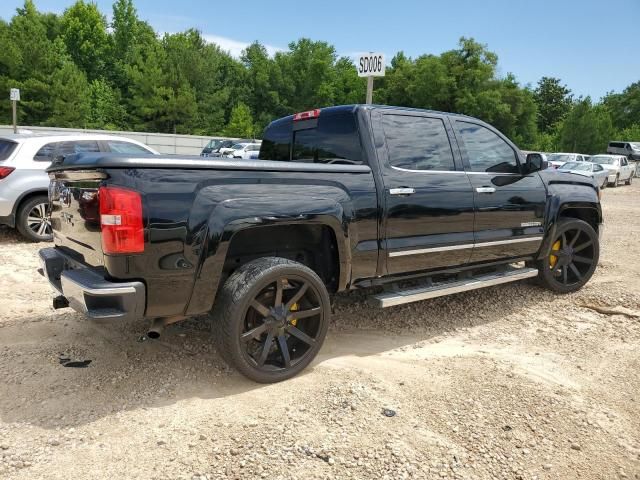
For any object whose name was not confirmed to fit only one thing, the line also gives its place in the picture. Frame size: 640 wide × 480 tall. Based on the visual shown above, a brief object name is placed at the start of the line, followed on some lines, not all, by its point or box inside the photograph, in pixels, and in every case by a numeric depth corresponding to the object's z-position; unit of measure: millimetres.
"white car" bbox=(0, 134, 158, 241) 7199
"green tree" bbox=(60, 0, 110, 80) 49250
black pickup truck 2926
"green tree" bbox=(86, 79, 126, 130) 40031
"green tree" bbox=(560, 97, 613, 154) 43812
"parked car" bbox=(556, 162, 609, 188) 21375
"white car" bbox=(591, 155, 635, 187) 24969
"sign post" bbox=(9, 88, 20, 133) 14363
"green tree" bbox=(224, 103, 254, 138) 44844
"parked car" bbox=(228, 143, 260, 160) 22892
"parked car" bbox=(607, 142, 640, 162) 38344
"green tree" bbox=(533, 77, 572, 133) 75438
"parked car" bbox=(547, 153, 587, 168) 24003
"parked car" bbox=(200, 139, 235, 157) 26891
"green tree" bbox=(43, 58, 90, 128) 34094
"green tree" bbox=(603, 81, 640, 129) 64562
